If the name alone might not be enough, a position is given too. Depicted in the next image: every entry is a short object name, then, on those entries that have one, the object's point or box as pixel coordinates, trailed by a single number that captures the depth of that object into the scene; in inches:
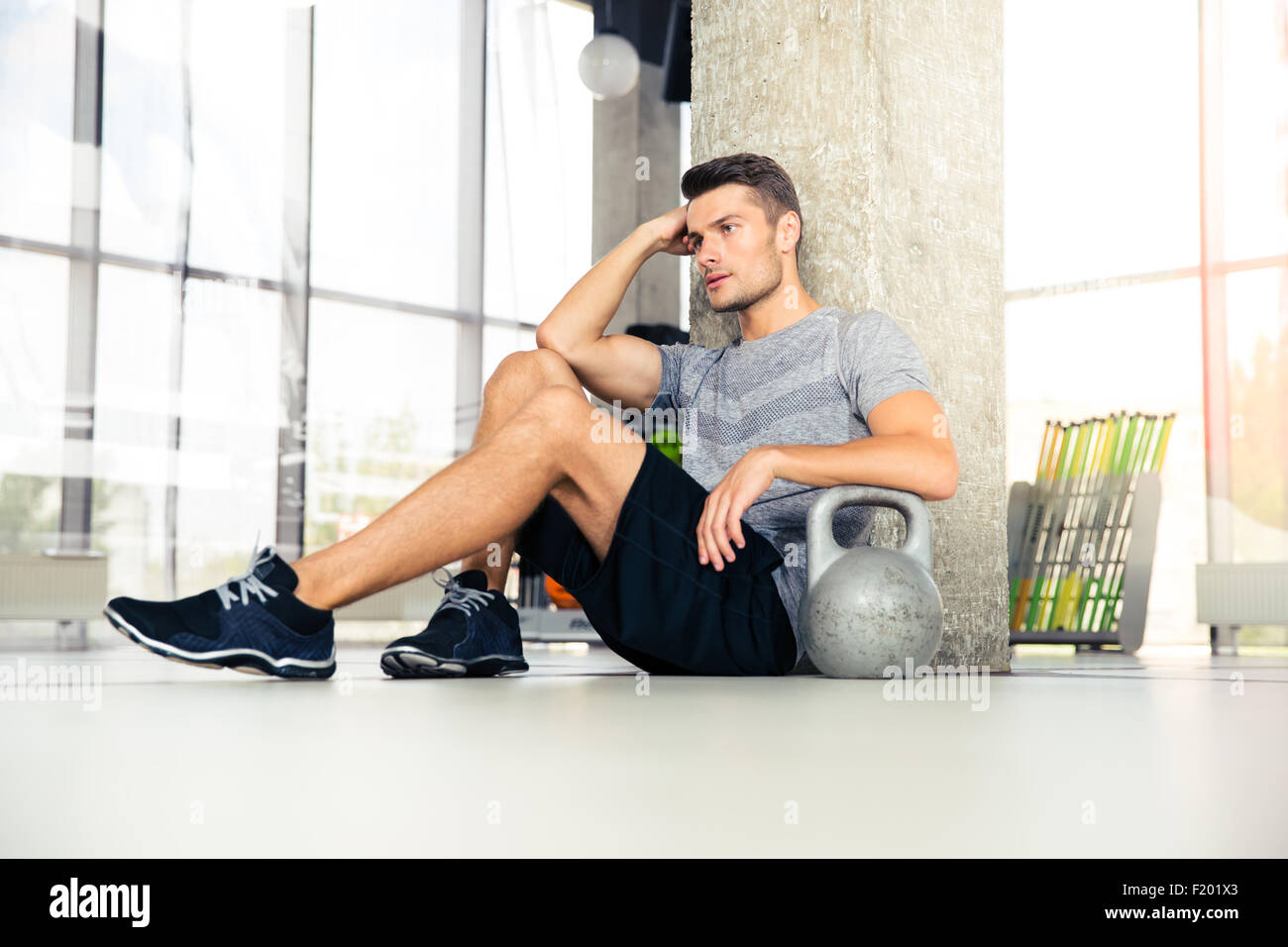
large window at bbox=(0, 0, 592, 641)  239.0
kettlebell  72.4
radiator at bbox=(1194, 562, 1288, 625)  203.3
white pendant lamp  256.8
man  64.4
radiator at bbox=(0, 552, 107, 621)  199.2
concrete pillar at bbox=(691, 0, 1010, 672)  97.7
